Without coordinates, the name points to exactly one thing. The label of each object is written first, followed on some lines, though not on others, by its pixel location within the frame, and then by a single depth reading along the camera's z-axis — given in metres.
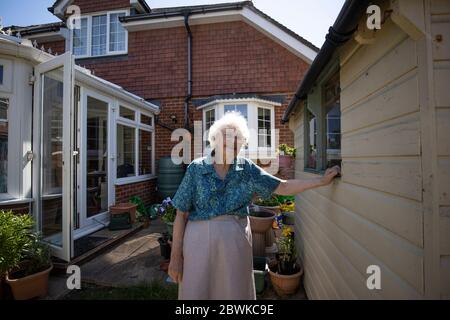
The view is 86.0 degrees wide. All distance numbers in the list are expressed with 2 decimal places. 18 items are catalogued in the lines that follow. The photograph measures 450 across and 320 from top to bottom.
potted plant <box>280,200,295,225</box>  5.13
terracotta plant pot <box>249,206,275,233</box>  3.56
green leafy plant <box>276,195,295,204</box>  6.09
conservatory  3.34
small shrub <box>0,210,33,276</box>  2.48
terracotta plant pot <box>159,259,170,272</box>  3.33
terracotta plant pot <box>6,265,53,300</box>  2.60
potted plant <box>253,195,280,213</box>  4.95
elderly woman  1.63
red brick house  7.32
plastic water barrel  6.96
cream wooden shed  0.88
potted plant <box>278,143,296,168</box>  5.18
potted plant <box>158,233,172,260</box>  3.56
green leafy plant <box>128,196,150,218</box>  5.68
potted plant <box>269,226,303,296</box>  2.77
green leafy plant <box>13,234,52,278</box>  2.76
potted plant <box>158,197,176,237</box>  3.77
